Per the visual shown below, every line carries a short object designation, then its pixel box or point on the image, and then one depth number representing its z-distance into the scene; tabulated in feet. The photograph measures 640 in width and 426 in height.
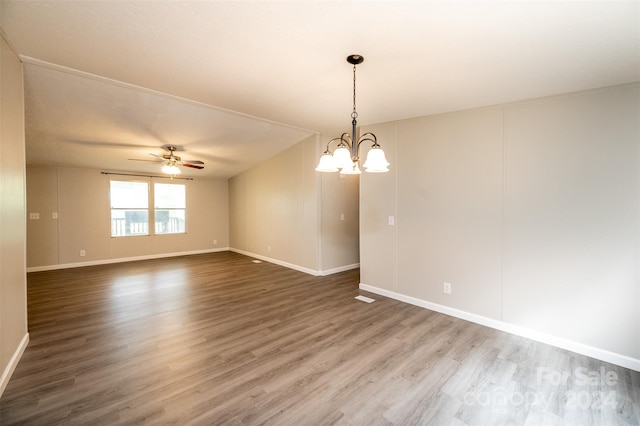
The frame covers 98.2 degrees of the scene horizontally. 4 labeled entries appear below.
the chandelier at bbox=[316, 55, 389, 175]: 7.08
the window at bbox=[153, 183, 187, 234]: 23.52
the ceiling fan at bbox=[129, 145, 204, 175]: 15.83
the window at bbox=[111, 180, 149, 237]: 21.50
